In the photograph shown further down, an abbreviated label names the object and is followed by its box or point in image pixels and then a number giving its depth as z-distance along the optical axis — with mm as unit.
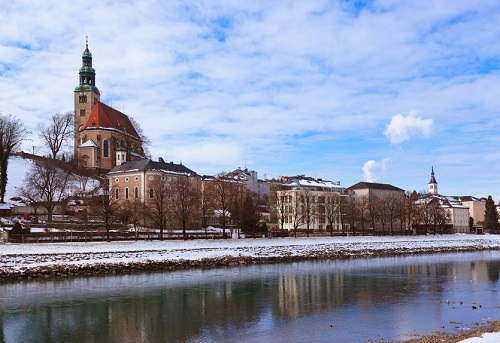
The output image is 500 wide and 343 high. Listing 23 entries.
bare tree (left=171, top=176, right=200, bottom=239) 74562
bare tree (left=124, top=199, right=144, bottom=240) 76100
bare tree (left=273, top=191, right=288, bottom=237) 87362
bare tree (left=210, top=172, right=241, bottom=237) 77356
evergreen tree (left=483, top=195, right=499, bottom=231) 136250
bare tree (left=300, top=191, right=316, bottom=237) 90456
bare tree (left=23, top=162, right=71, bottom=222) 82062
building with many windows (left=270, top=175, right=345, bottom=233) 94319
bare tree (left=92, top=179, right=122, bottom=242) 62584
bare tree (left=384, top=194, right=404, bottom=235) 101688
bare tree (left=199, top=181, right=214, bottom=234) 81750
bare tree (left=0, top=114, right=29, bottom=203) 89469
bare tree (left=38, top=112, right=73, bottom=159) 116125
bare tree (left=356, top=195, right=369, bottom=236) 103731
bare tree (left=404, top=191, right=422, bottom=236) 105406
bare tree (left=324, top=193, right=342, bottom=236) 98400
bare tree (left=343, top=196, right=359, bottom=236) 96762
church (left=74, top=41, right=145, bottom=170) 120500
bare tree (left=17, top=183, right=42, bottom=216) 81131
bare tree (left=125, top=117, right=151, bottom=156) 143125
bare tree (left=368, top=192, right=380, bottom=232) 101388
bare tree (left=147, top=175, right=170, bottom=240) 73538
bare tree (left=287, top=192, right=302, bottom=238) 91350
